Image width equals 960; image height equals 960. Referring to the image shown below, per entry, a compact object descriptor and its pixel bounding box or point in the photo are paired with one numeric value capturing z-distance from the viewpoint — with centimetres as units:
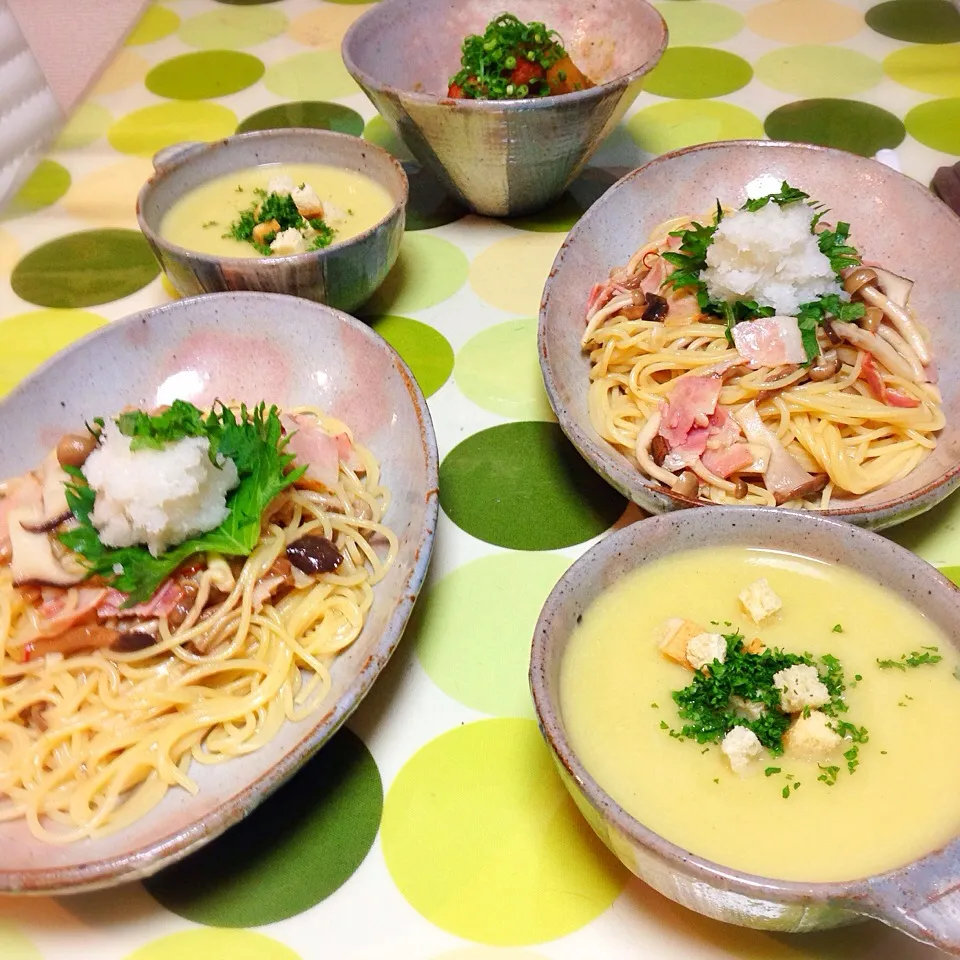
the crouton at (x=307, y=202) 62
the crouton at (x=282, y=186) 63
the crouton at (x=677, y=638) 40
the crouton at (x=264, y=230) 61
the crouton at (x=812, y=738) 37
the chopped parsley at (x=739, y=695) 38
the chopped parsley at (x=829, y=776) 37
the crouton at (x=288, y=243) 59
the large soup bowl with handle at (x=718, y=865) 32
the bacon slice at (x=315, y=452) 49
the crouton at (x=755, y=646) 40
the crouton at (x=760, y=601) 41
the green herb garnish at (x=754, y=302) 52
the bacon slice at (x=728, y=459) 49
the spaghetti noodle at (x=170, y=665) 41
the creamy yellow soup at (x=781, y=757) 36
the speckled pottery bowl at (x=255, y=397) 40
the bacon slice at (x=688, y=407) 50
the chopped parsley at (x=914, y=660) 39
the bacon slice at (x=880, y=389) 51
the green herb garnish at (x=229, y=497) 44
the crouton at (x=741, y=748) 37
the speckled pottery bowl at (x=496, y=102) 61
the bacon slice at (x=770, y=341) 52
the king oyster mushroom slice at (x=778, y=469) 48
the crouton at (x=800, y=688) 38
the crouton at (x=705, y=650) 39
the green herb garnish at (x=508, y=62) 65
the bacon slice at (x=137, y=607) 44
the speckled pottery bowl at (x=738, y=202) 49
